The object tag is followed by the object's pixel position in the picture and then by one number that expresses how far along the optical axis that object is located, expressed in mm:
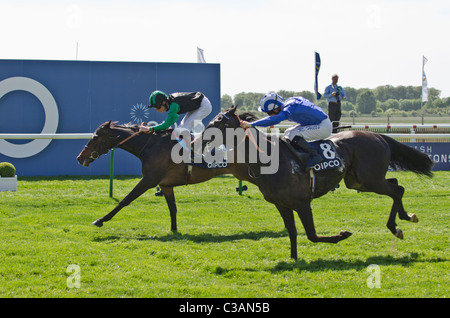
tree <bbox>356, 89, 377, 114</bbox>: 51188
